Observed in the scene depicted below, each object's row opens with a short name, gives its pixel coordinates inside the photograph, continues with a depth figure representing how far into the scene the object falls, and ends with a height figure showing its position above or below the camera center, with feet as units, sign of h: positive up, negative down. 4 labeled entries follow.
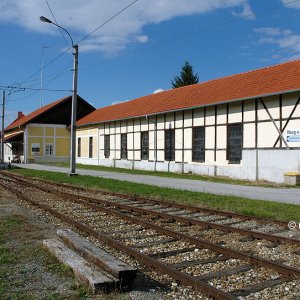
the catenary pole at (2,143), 153.91 +3.16
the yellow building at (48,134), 180.51 +7.61
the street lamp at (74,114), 85.34 +7.53
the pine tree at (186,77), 244.22 +42.44
